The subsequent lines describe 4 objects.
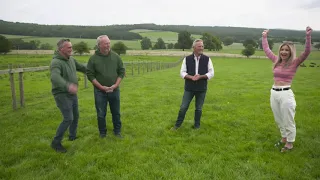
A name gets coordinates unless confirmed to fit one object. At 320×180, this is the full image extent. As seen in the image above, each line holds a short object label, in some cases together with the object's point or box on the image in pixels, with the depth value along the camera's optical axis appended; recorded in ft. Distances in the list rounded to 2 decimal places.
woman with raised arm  18.30
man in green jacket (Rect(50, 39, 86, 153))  17.62
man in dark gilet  22.58
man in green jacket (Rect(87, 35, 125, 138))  20.30
